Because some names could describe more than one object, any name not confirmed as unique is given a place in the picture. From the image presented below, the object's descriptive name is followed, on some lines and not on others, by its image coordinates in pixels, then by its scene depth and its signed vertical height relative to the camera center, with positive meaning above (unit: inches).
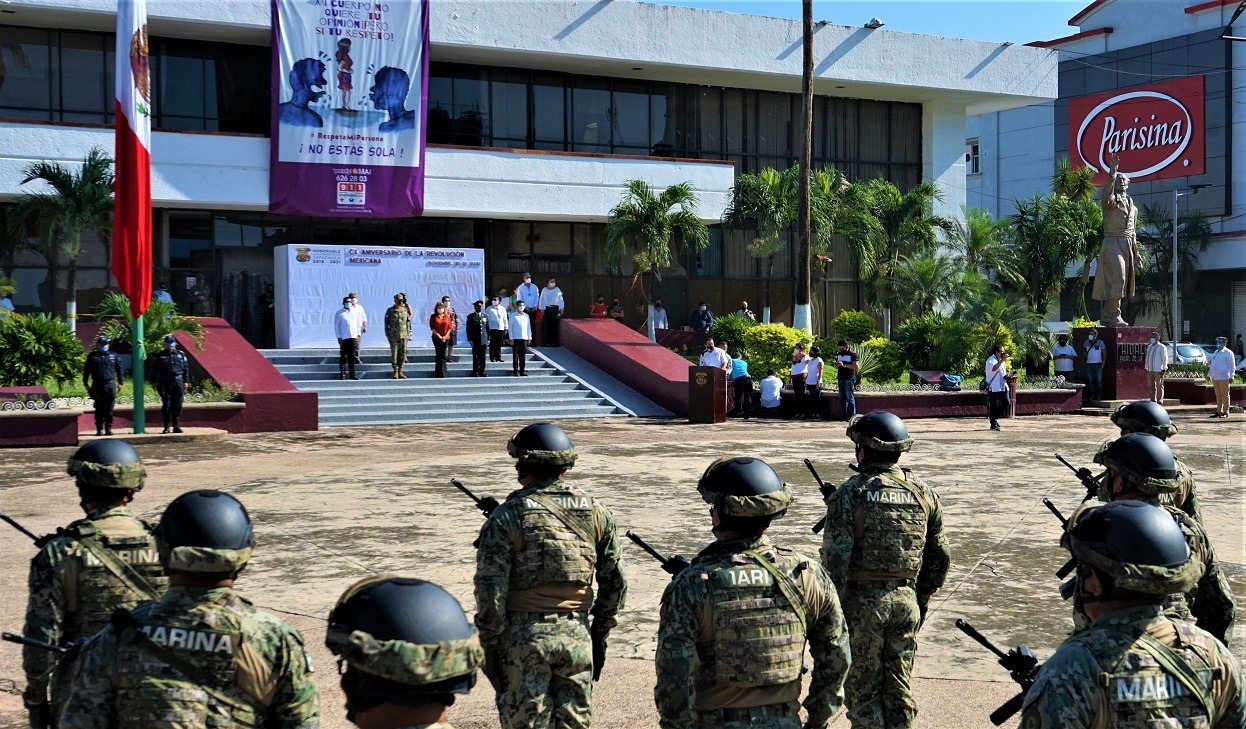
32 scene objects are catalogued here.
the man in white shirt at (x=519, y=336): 1029.8 -12.6
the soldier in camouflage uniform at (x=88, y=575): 169.8 -37.0
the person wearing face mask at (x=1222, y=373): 961.5 -43.2
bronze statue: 1079.0 +67.9
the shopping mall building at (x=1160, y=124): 2167.8 +392.2
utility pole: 1091.9 +110.9
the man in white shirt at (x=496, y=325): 1052.5 -2.9
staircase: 920.3 -58.8
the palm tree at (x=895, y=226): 1374.3 +111.0
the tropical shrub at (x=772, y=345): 1044.5 -21.1
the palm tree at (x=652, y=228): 1178.0 +94.1
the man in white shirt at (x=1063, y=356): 1112.2 -33.3
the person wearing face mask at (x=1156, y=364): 1007.0 -37.4
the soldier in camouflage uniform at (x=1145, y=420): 265.3 -22.5
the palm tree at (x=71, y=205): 976.9 +98.4
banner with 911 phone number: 1144.8 +212.4
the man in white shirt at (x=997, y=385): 842.2 -46.2
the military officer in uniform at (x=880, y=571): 219.0 -46.8
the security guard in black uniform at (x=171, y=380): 762.8 -37.2
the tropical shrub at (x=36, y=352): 822.5 -20.8
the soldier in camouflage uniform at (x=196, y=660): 126.9 -36.7
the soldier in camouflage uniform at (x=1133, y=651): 117.4 -33.6
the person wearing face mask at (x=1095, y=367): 1071.0 -42.2
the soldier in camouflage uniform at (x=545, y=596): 193.0 -46.2
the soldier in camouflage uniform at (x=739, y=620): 156.3 -40.1
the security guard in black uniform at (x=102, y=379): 738.2 -35.4
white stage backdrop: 1067.9 +35.9
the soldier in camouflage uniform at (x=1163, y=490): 190.5 -29.1
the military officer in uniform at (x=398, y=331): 983.6 -7.6
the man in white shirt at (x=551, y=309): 1185.4 +12.8
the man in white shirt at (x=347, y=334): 967.0 -10.0
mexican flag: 759.1 +105.0
